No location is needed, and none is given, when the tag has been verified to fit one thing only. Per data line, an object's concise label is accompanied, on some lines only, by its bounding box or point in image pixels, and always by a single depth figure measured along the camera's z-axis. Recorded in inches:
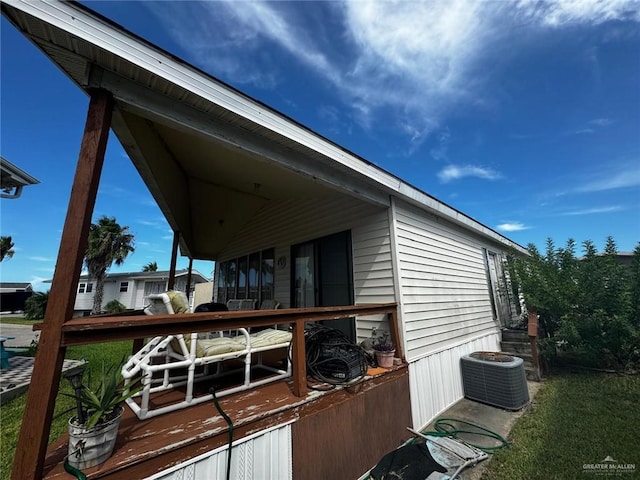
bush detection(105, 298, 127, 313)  745.6
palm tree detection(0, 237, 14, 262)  785.7
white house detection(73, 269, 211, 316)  794.8
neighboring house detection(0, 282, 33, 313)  983.0
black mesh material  95.2
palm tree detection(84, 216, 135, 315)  687.7
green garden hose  118.0
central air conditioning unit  155.3
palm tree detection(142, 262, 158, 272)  1020.5
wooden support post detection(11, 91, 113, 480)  49.0
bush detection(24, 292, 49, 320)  733.3
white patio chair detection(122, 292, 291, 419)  76.6
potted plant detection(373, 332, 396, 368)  129.4
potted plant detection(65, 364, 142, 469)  54.2
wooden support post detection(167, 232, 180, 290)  209.4
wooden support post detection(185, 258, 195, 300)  299.9
